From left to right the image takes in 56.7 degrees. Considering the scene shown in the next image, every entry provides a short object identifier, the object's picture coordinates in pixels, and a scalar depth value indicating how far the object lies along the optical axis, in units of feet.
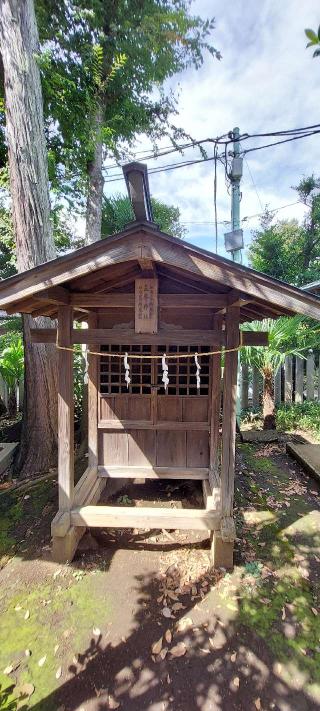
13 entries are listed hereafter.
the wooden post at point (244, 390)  25.90
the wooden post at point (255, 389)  25.53
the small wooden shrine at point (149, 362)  8.19
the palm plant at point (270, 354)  20.98
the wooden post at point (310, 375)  25.44
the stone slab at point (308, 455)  15.94
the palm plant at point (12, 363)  23.94
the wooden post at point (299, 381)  25.72
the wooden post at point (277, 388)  26.50
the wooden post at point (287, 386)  26.27
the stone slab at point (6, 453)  15.43
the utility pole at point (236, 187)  23.12
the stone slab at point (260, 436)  21.01
